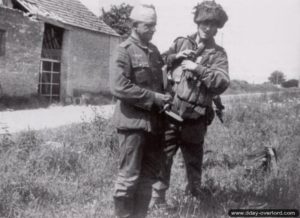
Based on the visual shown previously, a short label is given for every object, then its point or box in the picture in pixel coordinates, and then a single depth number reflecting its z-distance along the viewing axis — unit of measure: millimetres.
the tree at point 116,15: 30016
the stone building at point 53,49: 13898
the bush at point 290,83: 41062
